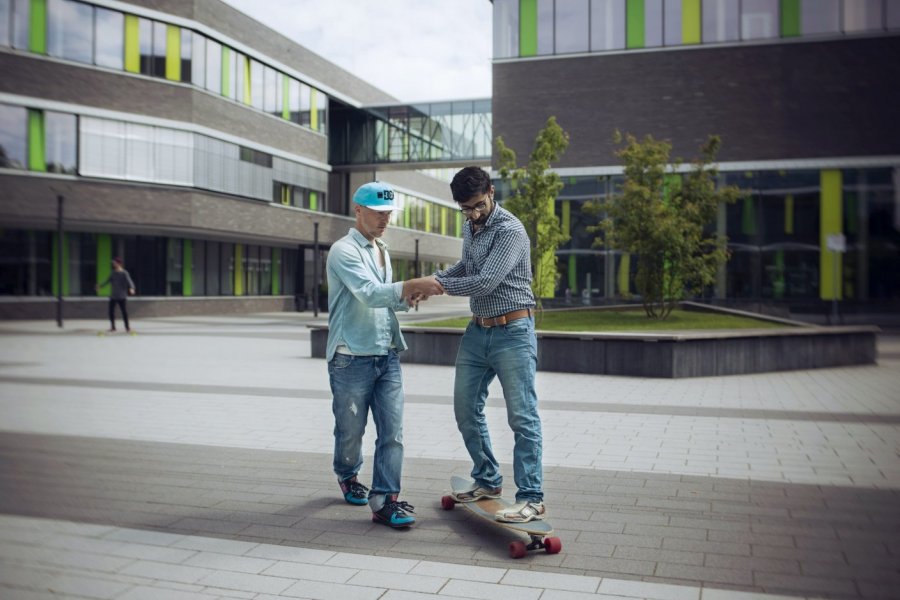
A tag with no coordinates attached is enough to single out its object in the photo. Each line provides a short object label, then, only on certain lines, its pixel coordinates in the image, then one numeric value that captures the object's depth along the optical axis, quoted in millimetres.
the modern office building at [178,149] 30641
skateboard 4477
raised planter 13250
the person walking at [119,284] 21812
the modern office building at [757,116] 27906
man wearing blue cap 5086
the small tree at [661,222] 18781
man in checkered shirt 4859
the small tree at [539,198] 18469
